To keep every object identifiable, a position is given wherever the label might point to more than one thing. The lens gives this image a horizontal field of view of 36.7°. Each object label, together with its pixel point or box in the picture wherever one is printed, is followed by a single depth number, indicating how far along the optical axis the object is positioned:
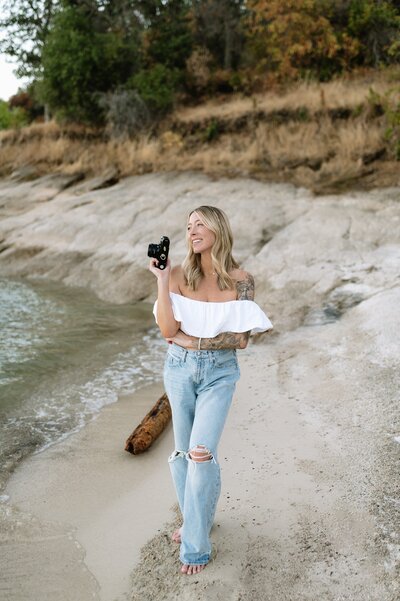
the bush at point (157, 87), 19.92
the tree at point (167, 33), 22.17
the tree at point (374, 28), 18.75
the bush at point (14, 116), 29.24
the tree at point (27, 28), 25.97
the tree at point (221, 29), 23.53
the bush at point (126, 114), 19.52
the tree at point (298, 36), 19.16
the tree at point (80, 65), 20.03
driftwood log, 5.18
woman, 3.34
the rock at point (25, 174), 19.65
